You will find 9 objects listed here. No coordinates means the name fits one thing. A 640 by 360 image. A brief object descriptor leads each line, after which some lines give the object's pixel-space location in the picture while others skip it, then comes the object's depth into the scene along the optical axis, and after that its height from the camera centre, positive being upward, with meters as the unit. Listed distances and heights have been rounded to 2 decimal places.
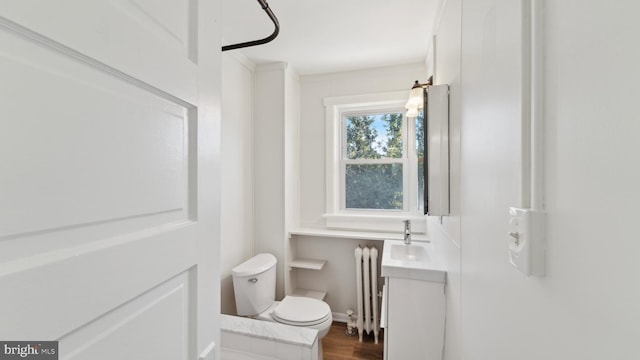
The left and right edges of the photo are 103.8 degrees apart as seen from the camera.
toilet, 1.83 -1.00
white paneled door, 0.30 +0.00
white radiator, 2.26 -1.02
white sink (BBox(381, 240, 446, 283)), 1.40 -0.53
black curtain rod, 1.10 +0.64
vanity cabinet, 1.39 -0.79
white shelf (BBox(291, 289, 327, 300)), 2.48 -1.16
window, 2.52 +0.18
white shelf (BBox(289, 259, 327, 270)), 2.45 -0.85
